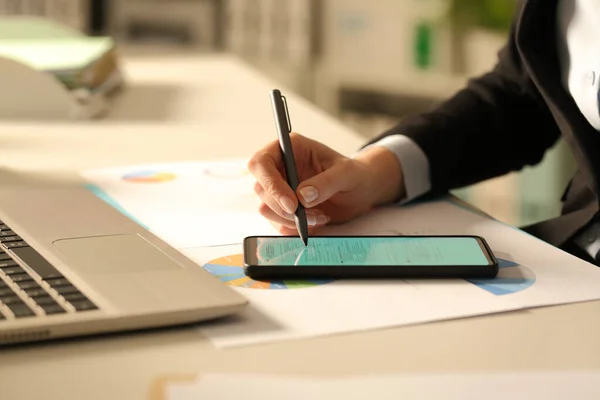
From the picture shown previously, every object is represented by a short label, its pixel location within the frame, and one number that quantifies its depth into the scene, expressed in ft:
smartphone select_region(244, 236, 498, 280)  3.16
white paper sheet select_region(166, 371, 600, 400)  2.68
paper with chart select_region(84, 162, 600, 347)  2.97
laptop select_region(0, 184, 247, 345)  2.83
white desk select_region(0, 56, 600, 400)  2.74
